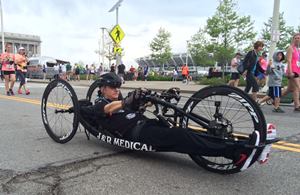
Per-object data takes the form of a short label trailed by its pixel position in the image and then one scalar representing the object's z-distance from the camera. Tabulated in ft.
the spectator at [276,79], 20.60
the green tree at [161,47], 135.17
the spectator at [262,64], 24.27
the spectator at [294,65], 19.86
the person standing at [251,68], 21.84
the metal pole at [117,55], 50.18
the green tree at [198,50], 116.04
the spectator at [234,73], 29.22
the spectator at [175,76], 81.52
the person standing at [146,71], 84.47
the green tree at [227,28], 73.75
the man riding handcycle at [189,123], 7.70
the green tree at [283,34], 77.29
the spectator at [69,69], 81.21
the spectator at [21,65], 30.22
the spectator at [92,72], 86.45
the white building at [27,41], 274.37
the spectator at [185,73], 63.72
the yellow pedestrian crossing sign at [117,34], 44.46
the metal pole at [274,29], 32.43
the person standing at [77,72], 78.07
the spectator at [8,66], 29.14
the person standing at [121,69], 58.69
